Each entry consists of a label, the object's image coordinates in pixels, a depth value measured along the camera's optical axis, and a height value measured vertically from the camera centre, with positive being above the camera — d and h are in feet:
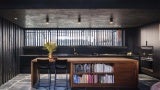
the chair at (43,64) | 14.81 -1.98
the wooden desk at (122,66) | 14.43 -2.10
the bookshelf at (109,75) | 14.45 -3.02
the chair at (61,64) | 14.80 -1.98
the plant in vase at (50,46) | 16.18 -0.18
